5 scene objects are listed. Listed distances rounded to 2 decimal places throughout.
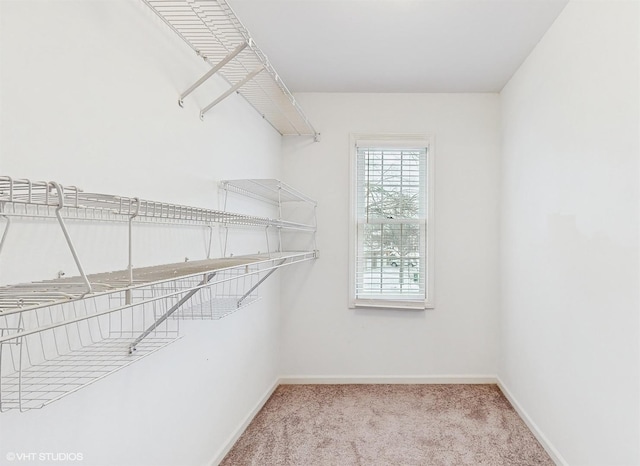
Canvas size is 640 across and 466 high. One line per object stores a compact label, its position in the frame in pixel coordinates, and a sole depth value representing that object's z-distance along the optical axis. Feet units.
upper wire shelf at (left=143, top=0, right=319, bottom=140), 4.50
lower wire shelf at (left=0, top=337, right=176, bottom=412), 2.92
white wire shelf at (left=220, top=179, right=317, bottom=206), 6.58
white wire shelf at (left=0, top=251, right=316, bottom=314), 2.22
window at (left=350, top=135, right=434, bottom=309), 10.52
